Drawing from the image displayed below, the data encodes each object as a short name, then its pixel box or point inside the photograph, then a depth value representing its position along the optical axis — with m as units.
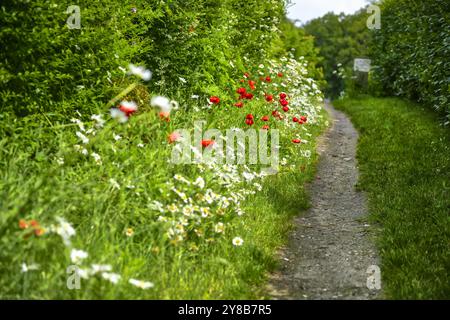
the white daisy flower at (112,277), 3.28
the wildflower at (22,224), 3.23
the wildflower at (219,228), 4.88
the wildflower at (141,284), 3.46
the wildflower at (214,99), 6.65
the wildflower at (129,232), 4.18
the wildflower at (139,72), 4.50
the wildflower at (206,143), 5.41
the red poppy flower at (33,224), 3.24
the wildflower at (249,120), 6.99
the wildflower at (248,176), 5.91
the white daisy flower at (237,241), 4.86
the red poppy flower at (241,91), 7.66
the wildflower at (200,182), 4.96
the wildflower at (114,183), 4.30
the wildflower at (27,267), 3.26
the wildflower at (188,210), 4.60
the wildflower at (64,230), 3.37
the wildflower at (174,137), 4.94
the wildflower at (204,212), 4.70
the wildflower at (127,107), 4.30
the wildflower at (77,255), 3.37
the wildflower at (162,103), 4.27
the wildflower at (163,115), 4.64
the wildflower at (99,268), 3.30
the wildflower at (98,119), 4.47
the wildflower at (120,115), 4.19
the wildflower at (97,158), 4.60
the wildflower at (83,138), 4.45
